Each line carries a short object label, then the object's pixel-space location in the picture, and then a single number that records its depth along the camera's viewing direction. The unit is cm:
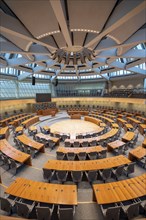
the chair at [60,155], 843
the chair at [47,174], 620
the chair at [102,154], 856
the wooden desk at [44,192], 439
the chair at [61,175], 614
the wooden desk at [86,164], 645
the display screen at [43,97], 2633
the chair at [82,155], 834
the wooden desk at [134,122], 1611
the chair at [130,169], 657
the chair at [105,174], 620
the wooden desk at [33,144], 943
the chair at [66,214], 391
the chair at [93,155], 844
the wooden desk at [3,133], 1192
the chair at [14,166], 714
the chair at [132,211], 412
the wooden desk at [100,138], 1092
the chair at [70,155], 838
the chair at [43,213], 394
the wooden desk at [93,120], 1884
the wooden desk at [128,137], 1059
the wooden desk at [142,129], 1374
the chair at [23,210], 415
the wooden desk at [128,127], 1412
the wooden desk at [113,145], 929
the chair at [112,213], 398
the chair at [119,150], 927
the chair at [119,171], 639
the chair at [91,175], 600
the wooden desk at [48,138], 1091
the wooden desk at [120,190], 446
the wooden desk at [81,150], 858
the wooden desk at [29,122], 1656
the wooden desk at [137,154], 778
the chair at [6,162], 759
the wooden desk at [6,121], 1741
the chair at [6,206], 434
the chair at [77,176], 610
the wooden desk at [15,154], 756
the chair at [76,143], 1052
